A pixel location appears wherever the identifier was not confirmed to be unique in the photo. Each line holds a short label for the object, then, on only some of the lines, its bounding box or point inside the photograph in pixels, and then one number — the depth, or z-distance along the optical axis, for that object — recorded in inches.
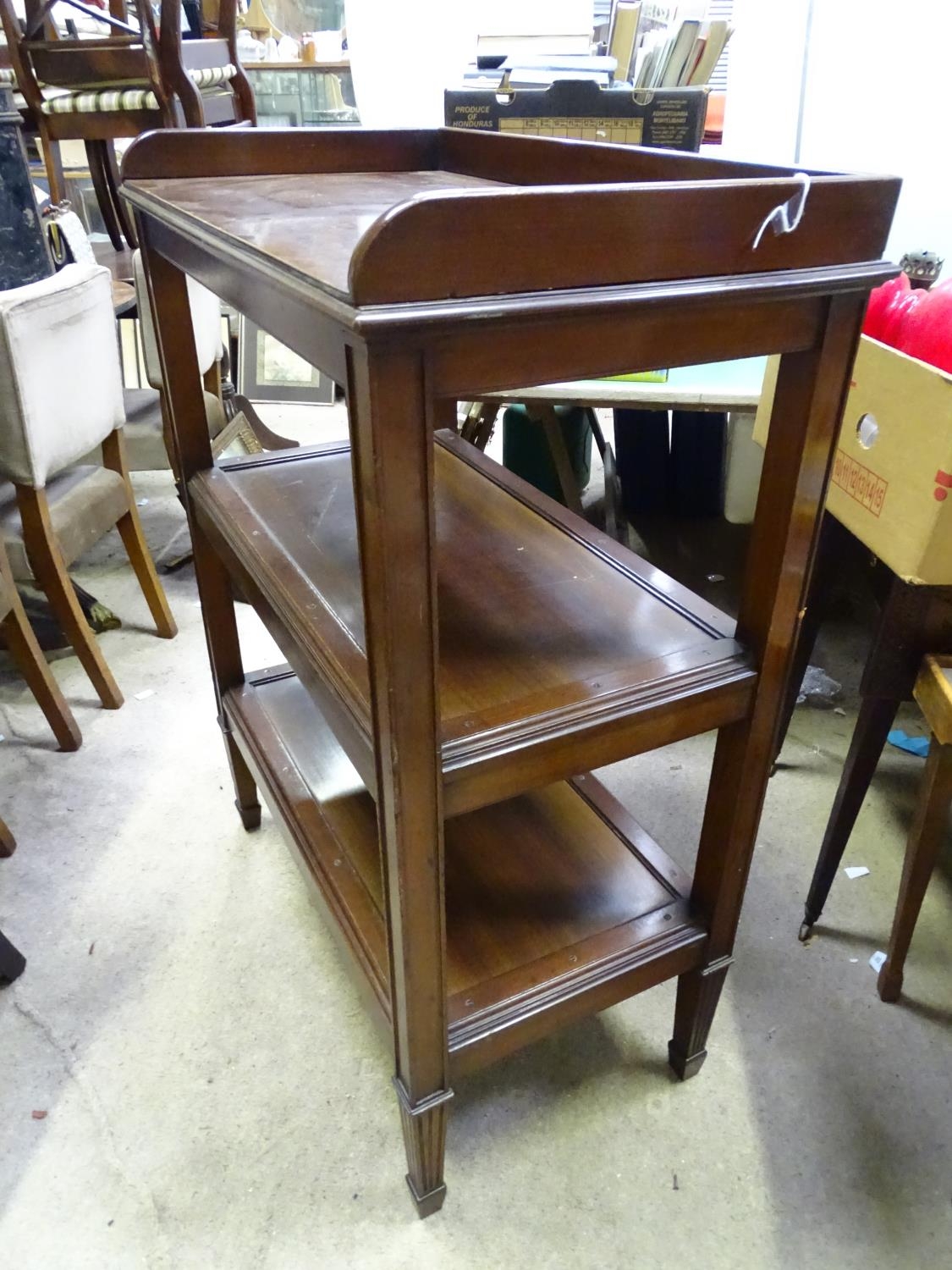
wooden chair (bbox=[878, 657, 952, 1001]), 38.4
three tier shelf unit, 20.3
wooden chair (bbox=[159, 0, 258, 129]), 86.8
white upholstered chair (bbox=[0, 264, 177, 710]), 57.2
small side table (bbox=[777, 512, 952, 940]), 39.6
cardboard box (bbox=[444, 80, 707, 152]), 65.2
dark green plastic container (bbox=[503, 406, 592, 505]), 87.7
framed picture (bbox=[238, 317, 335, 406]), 129.2
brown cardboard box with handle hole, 36.5
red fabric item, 38.6
